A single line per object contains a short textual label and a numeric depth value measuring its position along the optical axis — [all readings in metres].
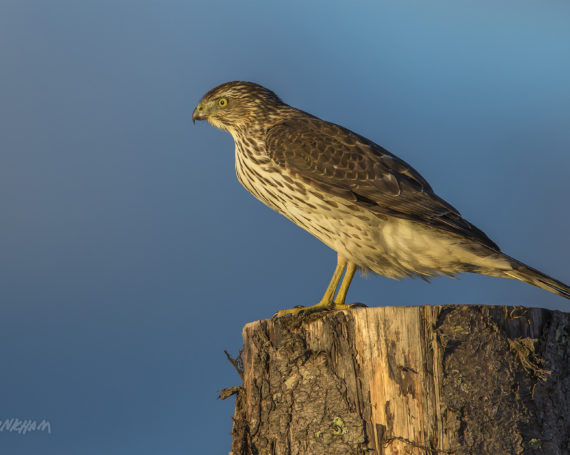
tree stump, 8.16
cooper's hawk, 11.48
